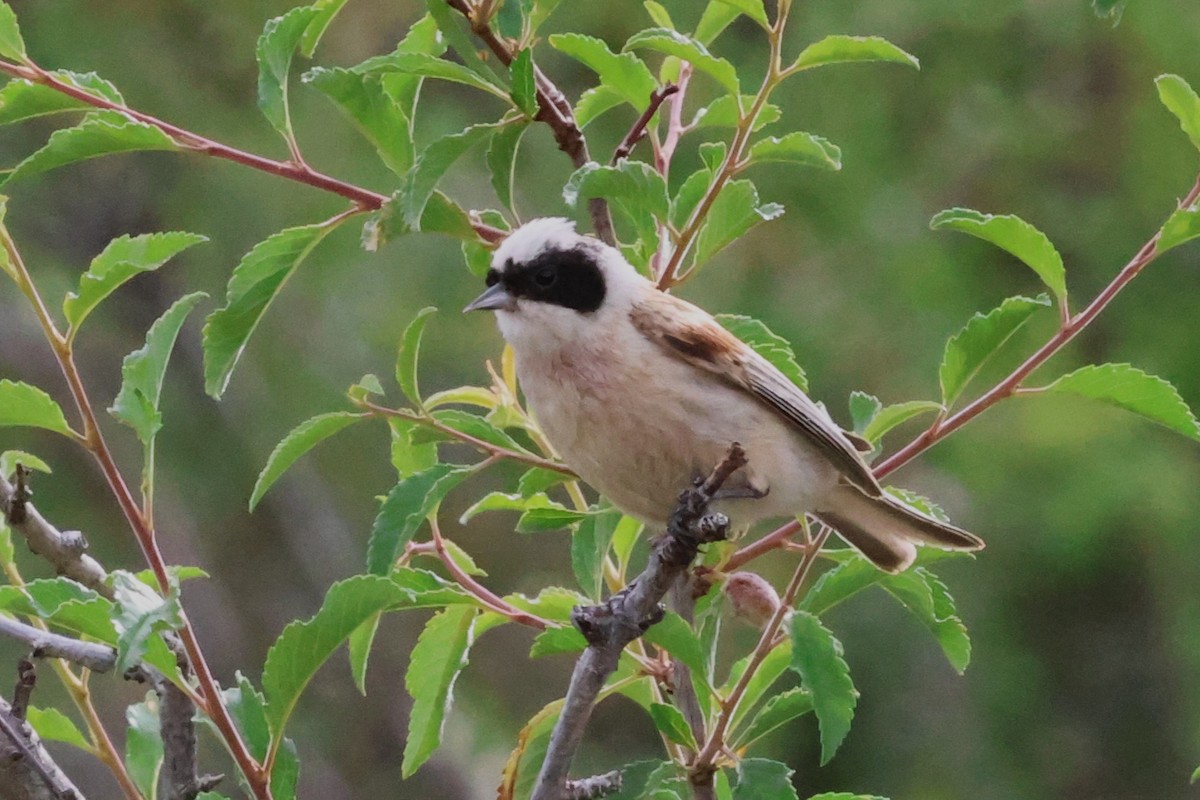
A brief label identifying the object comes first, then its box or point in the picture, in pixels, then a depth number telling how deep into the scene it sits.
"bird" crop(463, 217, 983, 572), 3.34
